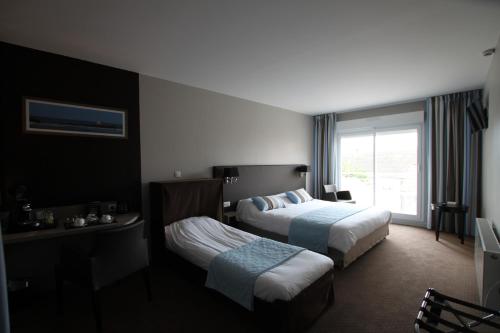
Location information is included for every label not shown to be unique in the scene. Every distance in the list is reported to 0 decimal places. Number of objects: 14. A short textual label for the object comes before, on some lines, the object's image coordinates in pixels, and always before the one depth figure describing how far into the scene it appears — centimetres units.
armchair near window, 526
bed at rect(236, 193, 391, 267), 294
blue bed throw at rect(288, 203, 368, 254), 305
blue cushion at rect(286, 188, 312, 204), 466
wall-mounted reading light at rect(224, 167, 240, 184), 385
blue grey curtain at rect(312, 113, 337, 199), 583
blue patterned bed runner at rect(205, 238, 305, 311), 192
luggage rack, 126
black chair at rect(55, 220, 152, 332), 189
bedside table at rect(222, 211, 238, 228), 382
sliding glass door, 481
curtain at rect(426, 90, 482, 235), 399
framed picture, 240
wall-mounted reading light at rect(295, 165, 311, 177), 552
